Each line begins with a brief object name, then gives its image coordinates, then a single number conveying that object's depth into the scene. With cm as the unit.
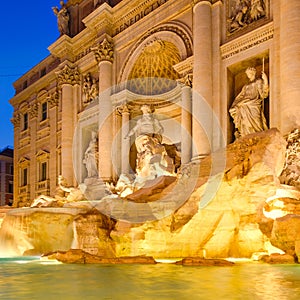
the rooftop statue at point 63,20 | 2344
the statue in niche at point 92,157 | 2070
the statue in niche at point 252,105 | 1359
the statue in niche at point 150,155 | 1448
